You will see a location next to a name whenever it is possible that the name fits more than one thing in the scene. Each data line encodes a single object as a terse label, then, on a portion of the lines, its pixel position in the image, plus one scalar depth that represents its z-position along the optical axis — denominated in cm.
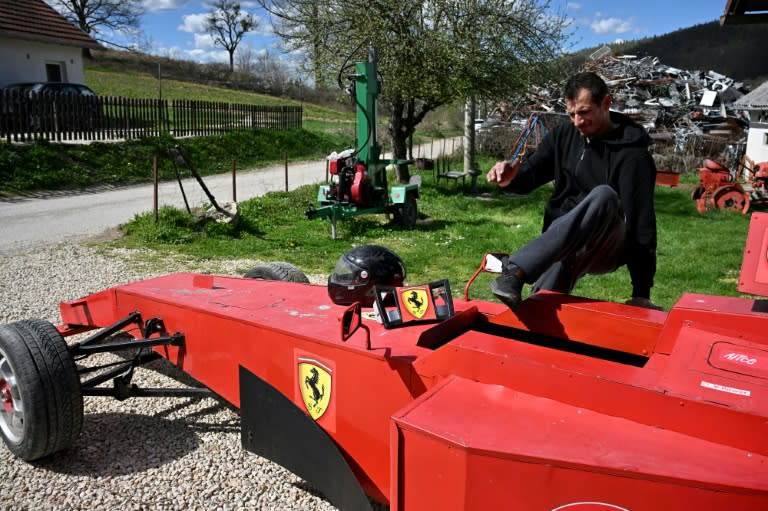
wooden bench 1478
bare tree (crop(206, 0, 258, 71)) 6066
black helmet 320
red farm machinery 1263
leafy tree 1269
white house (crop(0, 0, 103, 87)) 2186
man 275
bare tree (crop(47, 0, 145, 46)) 4319
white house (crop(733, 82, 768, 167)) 1691
